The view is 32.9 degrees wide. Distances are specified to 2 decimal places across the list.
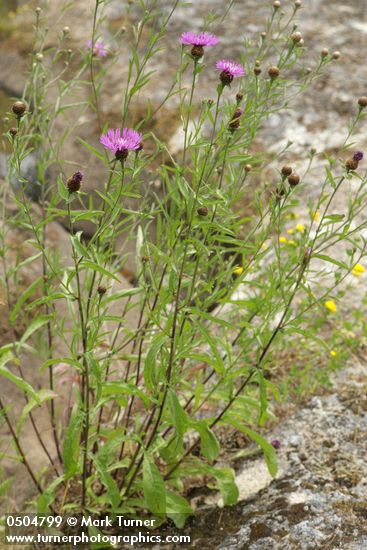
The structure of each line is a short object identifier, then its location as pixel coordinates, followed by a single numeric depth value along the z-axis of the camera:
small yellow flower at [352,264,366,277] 2.88
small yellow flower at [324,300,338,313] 2.75
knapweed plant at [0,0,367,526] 1.63
